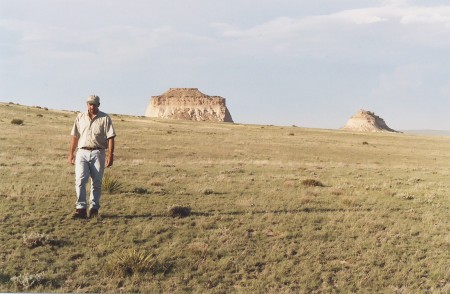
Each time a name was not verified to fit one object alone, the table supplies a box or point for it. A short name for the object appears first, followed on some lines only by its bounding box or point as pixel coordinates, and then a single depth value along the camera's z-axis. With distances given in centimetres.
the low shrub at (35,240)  820
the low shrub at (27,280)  643
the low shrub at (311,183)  1814
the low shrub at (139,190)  1439
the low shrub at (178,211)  1131
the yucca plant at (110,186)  1386
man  981
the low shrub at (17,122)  4205
